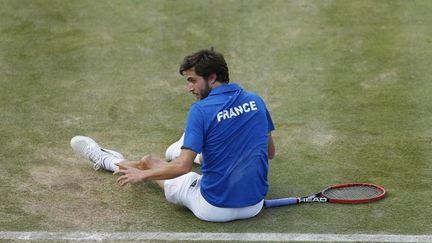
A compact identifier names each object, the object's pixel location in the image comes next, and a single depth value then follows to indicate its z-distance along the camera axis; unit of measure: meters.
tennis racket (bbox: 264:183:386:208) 18.37
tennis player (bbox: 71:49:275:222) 17.14
